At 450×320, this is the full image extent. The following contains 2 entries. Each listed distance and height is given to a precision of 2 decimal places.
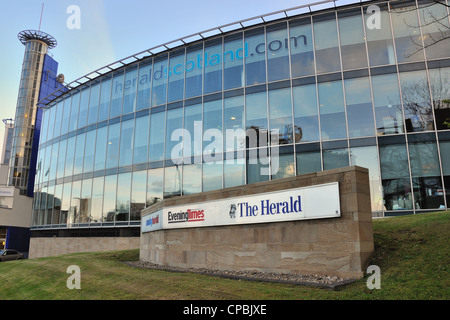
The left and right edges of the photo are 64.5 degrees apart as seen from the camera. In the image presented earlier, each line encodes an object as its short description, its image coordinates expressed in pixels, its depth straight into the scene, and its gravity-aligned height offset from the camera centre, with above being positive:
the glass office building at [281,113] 19.16 +8.04
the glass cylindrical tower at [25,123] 58.12 +19.33
